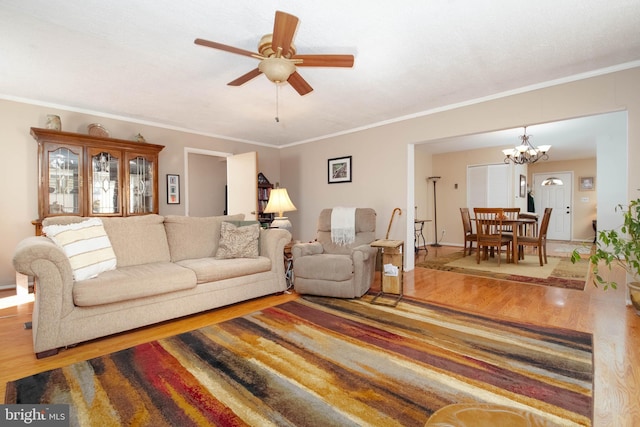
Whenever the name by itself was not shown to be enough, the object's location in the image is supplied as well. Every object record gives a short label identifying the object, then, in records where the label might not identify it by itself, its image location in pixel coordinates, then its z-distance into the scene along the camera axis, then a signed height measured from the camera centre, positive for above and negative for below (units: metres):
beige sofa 2.07 -0.55
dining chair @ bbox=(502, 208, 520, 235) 4.96 -0.06
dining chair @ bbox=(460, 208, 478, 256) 5.36 -0.32
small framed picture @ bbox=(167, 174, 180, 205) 4.98 +0.35
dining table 4.74 -0.24
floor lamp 7.80 -0.11
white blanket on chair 3.78 -0.21
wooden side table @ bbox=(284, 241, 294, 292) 3.67 -0.66
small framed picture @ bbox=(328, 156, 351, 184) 5.34 +0.71
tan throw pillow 3.25 -0.34
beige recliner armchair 3.18 -0.63
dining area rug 3.96 -0.89
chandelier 5.20 +0.98
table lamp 4.15 +0.10
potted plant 2.51 -0.32
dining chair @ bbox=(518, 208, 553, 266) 4.80 -0.47
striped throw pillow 2.32 -0.28
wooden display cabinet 3.71 +0.46
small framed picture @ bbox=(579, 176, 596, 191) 8.10 +0.68
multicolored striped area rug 1.48 -0.96
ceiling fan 2.04 +1.09
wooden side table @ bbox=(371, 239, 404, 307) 3.29 -0.64
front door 8.44 +0.22
